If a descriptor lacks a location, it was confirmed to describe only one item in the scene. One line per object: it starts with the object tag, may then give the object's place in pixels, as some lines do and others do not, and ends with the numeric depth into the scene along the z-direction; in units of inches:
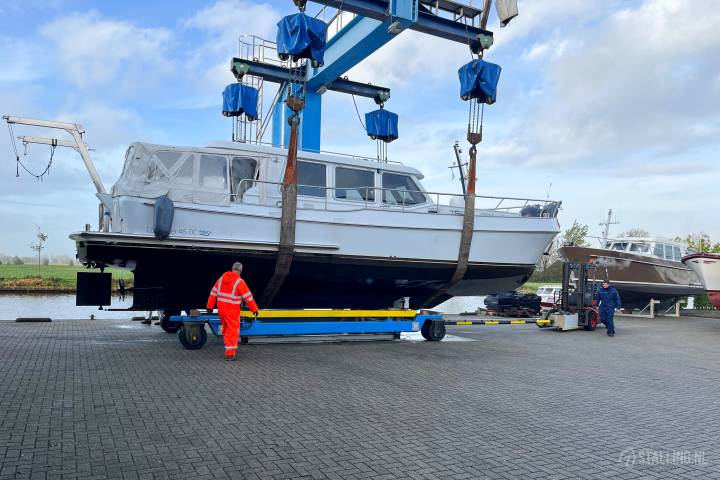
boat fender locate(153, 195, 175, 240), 320.8
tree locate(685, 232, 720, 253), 1064.8
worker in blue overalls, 472.4
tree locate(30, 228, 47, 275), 1650.3
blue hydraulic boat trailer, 326.3
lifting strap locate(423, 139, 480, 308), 399.2
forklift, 499.5
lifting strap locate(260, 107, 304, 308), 354.3
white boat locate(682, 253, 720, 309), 569.6
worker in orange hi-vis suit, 292.8
